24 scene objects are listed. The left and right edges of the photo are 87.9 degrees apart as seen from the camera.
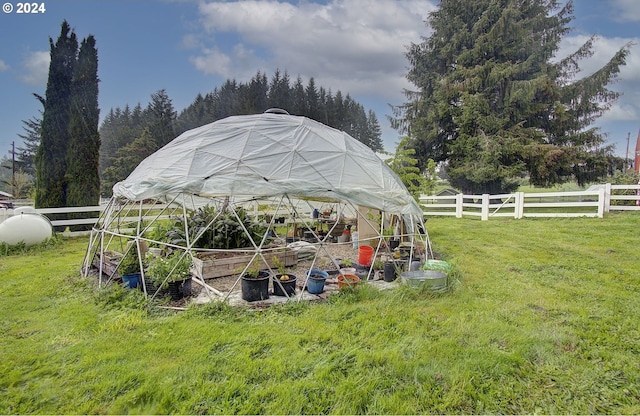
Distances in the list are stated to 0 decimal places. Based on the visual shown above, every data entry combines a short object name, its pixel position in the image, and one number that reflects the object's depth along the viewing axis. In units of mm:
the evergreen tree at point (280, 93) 33406
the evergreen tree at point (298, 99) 33800
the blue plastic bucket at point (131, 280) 4988
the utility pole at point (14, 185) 26253
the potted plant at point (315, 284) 4781
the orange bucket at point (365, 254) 6441
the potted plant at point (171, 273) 4566
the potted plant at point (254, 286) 4559
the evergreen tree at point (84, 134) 11367
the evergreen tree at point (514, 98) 16109
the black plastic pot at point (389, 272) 5582
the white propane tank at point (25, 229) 7805
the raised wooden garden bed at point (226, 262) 5652
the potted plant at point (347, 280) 4773
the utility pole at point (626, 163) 16391
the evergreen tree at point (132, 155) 28747
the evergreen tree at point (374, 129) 49116
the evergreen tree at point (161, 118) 33281
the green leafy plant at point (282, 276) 4714
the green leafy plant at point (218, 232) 6184
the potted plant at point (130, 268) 4996
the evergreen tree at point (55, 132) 11055
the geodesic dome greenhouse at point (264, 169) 4781
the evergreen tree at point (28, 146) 40497
